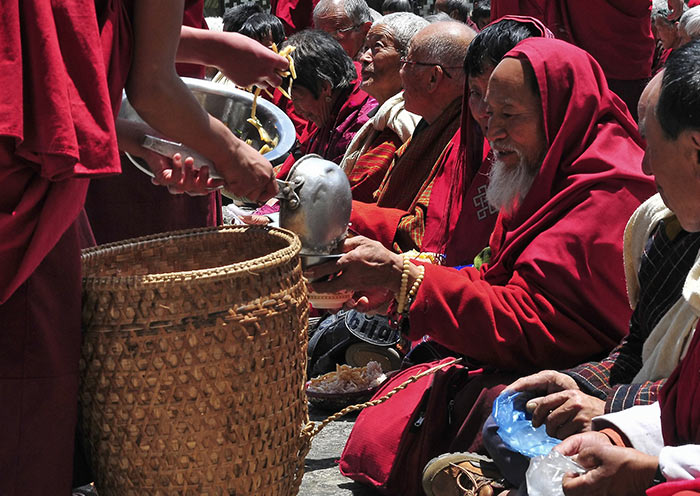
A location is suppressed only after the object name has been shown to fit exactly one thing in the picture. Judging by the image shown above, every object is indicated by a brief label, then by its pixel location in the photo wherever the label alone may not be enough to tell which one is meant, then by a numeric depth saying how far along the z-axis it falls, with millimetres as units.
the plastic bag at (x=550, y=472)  1961
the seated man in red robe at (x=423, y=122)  4129
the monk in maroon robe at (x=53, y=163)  1765
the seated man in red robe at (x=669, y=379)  1845
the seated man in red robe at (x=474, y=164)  3457
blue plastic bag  2344
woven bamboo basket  2014
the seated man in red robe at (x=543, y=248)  2760
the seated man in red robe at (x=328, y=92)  5391
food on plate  3779
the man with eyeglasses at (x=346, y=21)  7527
